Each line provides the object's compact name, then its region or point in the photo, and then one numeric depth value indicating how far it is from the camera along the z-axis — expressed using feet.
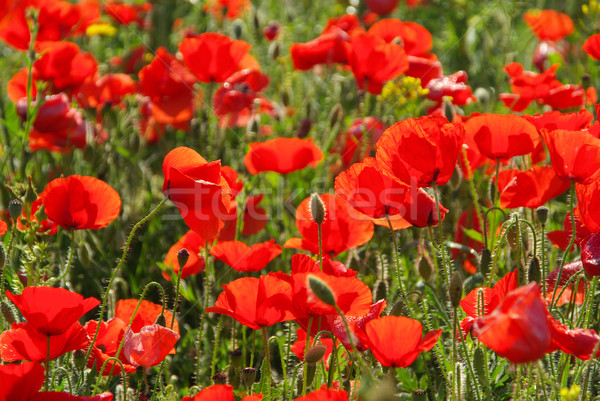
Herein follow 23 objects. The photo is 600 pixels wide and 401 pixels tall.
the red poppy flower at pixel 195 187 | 7.62
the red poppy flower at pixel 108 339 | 7.82
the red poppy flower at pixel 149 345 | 7.62
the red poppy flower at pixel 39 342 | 7.60
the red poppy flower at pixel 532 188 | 7.97
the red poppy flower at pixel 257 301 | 7.60
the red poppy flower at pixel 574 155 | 7.63
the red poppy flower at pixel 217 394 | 7.40
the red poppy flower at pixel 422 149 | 7.67
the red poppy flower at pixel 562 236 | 8.04
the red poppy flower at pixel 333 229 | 8.14
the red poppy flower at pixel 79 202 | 7.97
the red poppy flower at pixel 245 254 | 8.11
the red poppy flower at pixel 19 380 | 7.35
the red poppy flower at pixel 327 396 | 7.25
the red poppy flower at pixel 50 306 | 7.45
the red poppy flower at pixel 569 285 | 7.92
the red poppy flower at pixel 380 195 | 7.78
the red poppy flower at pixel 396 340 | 7.38
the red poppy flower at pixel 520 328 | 7.07
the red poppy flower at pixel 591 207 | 7.66
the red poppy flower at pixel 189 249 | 8.35
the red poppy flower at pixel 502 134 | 7.93
